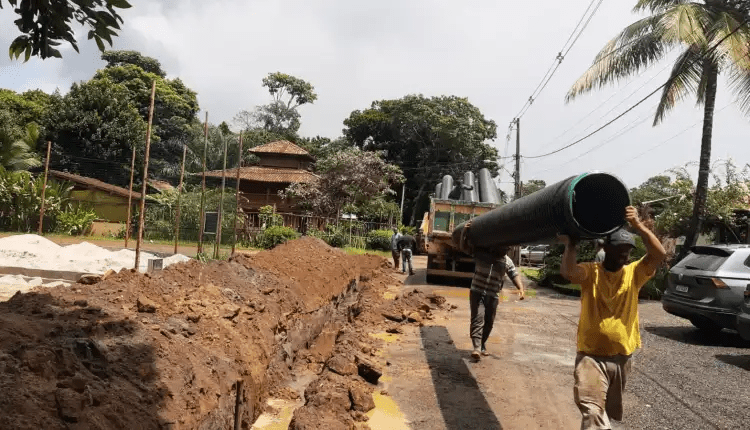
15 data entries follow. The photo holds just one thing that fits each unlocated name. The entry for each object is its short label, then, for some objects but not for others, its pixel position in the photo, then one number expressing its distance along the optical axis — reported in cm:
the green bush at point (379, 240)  2921
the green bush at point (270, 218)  2517
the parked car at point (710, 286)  838
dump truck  1430
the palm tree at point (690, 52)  1309
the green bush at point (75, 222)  2367
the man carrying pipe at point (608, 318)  366
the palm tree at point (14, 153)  2480
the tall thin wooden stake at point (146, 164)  959
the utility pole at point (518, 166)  3045
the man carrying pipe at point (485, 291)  693
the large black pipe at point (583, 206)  366
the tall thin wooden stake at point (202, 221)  1292
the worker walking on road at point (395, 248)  1972
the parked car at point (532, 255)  3047
